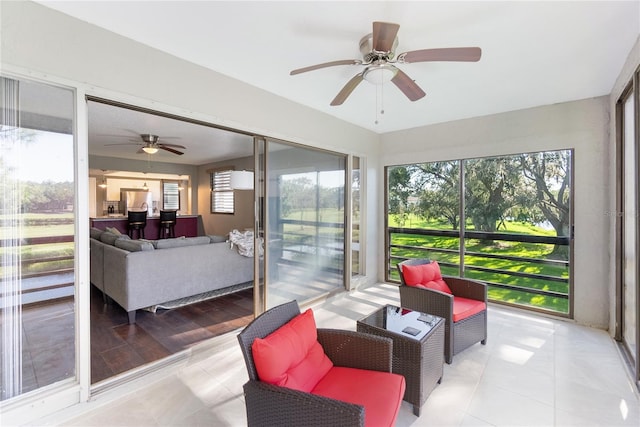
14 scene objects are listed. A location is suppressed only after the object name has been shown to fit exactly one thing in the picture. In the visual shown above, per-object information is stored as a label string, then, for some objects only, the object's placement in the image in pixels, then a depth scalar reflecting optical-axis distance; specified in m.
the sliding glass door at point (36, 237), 1.83
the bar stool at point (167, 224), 7.41
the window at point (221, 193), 7.75
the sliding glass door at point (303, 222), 3.50
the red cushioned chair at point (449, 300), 2.60
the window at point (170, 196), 9.12
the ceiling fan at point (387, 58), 1.80
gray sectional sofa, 3.37
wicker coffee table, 1.95
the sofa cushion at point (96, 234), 4.36
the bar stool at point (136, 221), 7.08
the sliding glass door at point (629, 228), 2.39
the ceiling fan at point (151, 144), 5.11
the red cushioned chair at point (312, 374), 1.31
